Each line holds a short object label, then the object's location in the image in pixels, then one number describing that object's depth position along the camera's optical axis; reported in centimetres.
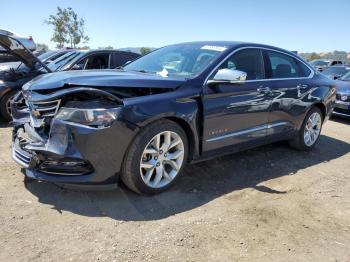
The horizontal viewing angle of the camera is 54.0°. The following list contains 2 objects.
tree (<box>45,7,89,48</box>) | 3600
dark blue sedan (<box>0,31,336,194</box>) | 312
